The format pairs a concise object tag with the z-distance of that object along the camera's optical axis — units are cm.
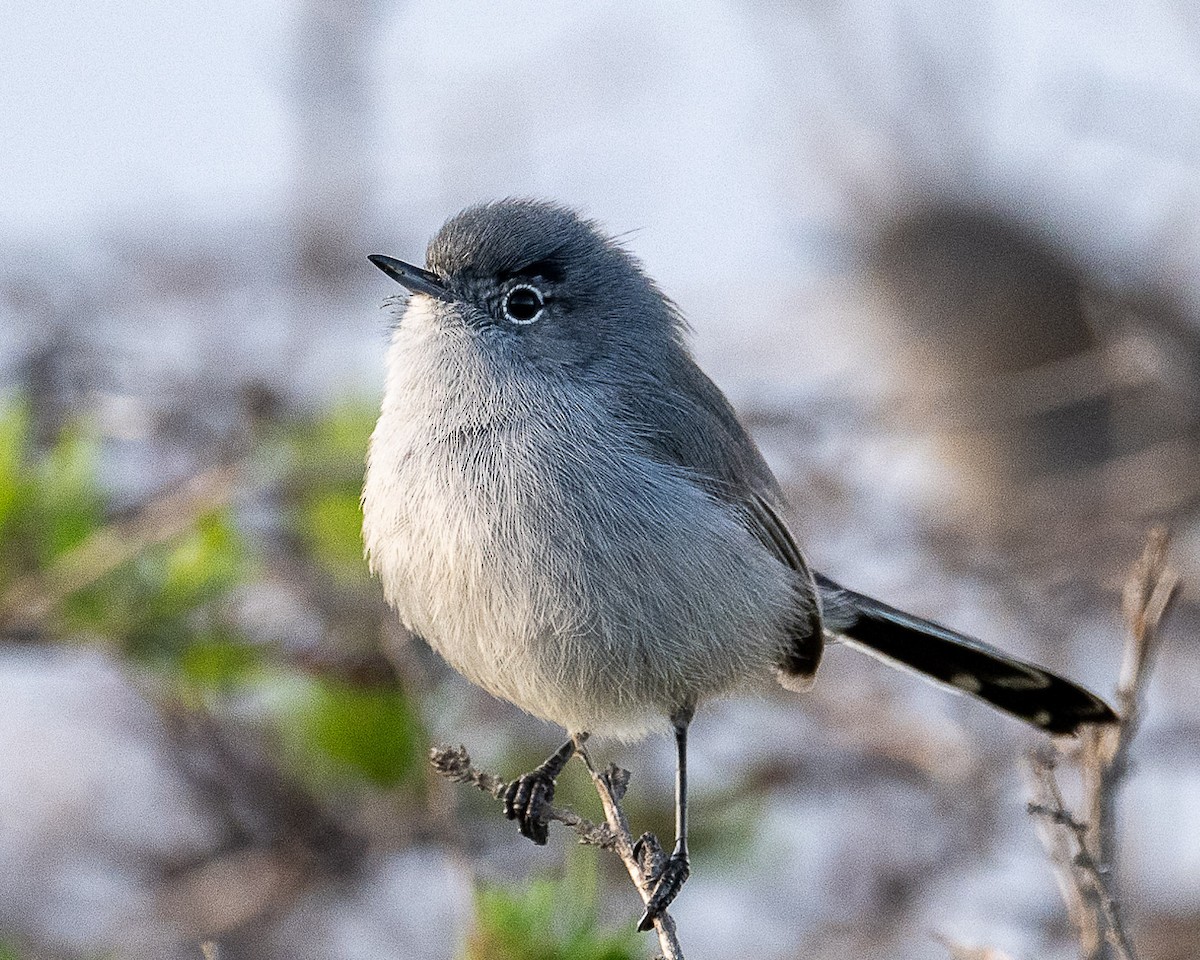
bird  633
